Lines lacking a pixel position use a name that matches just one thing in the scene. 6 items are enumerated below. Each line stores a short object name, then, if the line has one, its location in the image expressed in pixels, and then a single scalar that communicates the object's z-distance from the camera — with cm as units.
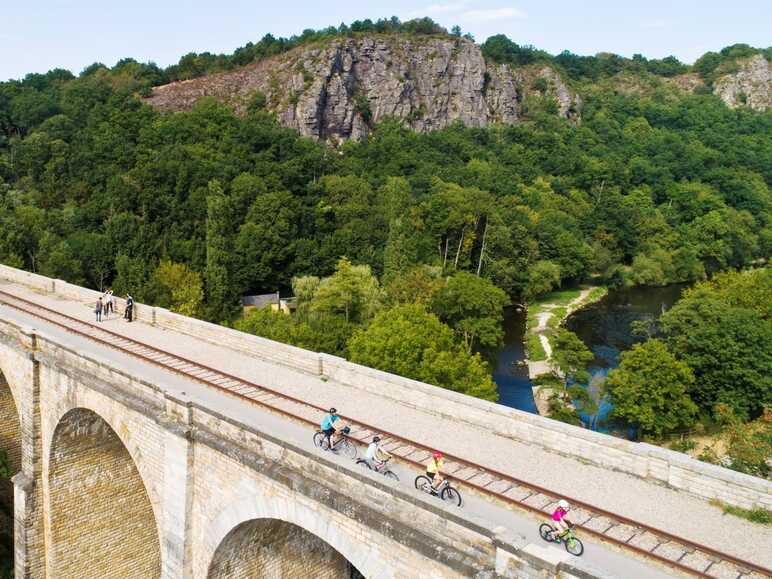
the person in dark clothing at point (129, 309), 2573
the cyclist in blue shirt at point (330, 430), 1340
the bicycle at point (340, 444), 1356
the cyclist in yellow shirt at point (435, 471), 1169
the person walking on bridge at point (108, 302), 2642
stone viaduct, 1067
